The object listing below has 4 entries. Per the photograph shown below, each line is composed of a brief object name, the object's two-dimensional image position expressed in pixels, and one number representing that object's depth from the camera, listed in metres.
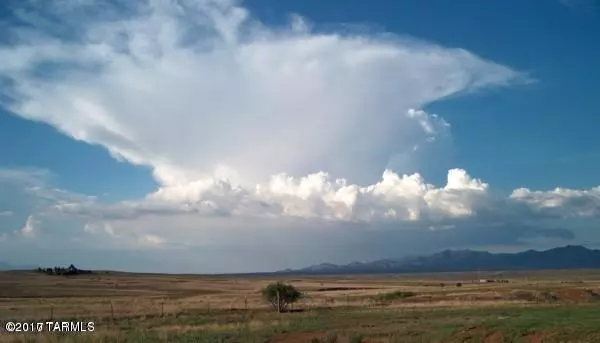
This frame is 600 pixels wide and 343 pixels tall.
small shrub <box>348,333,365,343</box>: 26.92
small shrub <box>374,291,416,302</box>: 73.86
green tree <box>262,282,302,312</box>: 62.44
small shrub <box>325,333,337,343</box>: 27.63
